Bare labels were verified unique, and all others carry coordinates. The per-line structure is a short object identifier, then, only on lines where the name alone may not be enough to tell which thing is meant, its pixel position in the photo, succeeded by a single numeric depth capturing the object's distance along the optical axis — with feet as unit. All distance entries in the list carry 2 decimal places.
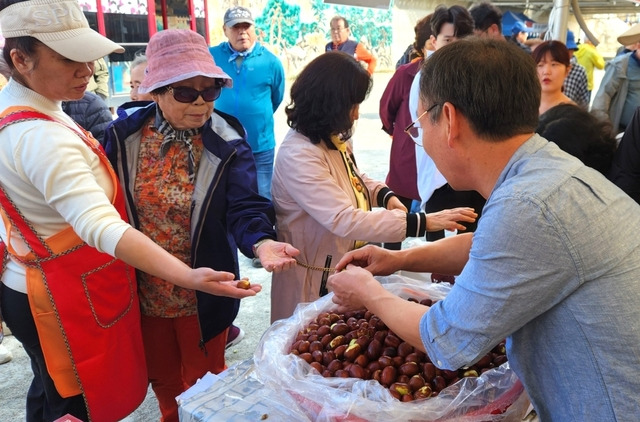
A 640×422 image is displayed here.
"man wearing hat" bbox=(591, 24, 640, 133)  13.57
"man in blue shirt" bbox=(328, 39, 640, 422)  3.08
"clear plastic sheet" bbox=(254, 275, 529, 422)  3.84
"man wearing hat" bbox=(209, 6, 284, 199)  13.87
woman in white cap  4.66
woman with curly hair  6.77
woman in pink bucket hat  5.82
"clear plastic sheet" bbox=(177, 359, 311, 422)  4.33
